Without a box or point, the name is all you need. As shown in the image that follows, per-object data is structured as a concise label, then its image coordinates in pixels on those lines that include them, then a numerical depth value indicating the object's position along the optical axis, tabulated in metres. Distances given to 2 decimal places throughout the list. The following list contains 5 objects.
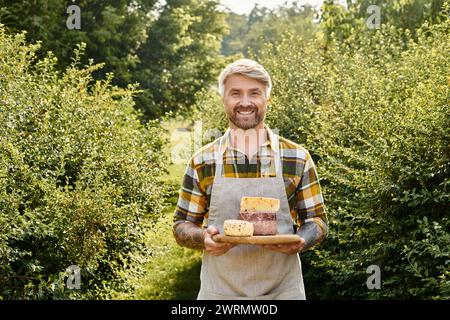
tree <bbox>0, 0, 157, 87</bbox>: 14.61
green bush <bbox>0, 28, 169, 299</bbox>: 5.09
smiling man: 2.90
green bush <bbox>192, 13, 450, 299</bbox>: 5.35
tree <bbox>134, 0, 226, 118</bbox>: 18.73
